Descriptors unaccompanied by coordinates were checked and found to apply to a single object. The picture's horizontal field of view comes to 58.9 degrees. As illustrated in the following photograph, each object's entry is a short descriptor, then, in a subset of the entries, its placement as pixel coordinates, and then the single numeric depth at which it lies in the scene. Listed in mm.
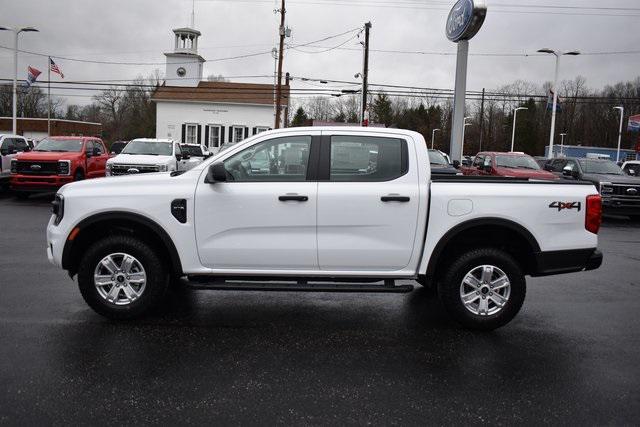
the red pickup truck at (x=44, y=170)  16344
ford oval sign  18844
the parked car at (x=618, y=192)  15977
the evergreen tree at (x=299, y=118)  82956
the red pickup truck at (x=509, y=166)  17438
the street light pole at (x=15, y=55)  33125
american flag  38062
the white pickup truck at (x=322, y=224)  5273
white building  50406
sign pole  20500
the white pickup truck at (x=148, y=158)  16203
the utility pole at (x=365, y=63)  34188
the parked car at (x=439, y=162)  18016
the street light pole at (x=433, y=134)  90844
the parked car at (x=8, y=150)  17594
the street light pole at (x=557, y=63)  32503
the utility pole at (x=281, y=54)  34344
